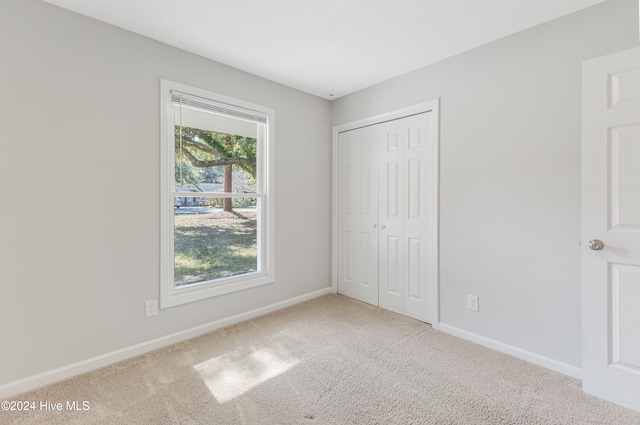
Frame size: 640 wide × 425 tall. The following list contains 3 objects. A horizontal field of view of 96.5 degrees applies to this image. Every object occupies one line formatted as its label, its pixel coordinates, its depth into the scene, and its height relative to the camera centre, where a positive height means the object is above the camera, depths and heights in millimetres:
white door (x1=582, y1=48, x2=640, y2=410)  1606 -95
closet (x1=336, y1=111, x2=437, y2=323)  2744 -36
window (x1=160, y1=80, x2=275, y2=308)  2387 +160
